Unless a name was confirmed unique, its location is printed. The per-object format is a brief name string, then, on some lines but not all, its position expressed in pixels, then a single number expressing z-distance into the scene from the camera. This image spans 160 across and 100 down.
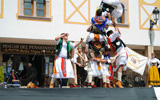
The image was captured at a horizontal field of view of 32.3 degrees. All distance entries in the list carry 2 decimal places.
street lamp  13.45
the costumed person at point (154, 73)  11.35
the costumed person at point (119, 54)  7.18
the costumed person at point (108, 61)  6.82
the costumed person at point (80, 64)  9.12
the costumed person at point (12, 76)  11.29
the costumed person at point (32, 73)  10.88
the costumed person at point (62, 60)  6.51
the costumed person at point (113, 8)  7.18
